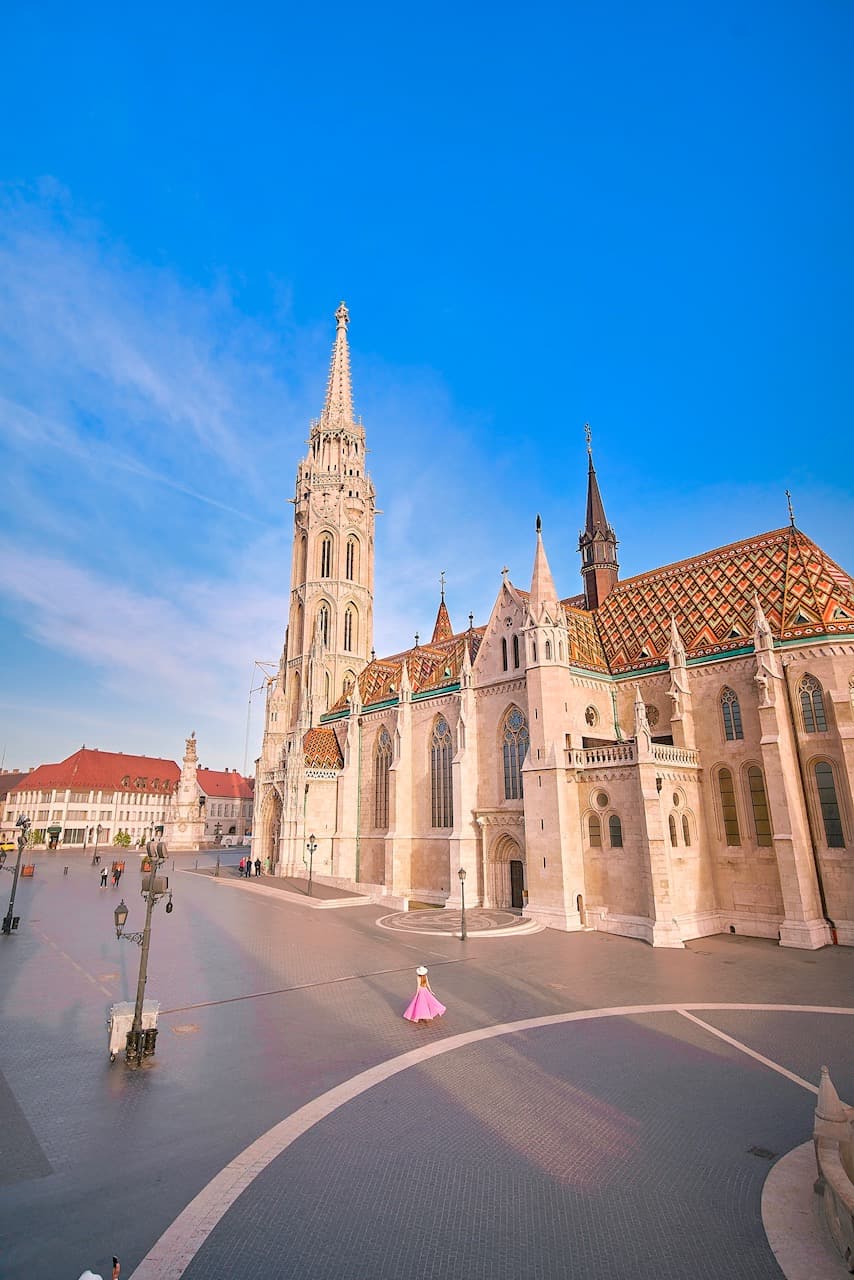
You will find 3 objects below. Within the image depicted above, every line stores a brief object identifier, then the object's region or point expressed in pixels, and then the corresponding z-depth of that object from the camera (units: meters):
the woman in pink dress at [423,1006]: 14.37
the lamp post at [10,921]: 24.01
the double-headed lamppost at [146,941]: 11.77
